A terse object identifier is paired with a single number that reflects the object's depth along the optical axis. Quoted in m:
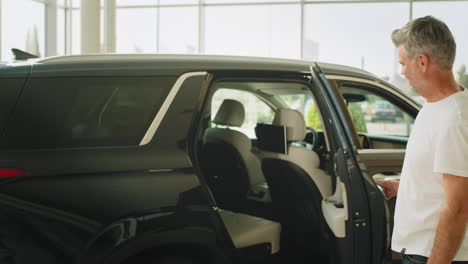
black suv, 1.84
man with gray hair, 1.51
